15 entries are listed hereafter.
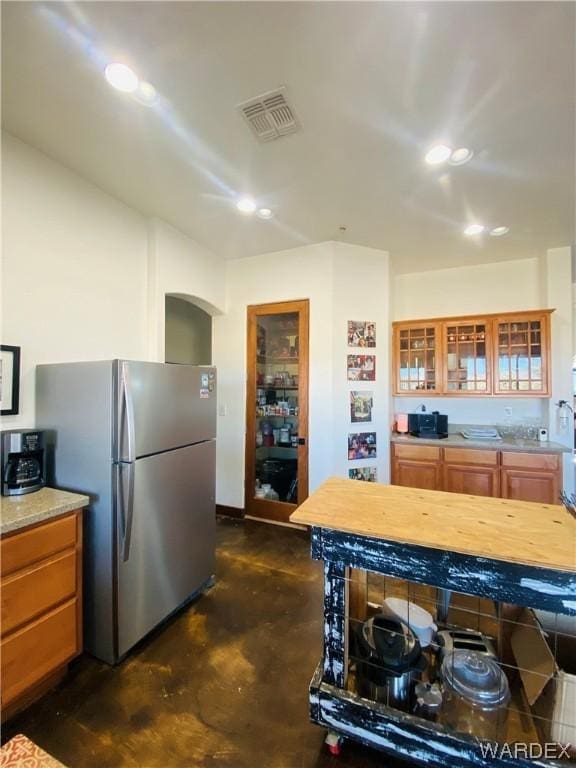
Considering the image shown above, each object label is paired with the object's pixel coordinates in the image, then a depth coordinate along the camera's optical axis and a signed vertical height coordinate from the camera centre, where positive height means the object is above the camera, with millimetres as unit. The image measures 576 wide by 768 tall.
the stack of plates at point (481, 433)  3616 -494
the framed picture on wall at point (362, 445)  3357 -583
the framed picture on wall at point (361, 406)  3383 -168
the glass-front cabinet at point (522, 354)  3396 +386
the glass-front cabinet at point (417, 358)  3766 +377
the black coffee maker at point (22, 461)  1714 -389
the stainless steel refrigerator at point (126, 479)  1741 -513
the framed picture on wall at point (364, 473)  3352 -875
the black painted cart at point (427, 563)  1051 -608
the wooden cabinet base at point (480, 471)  3170 -842
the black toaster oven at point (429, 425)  3722 -409
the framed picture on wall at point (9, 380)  1876 +59
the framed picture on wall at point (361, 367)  3383 +240
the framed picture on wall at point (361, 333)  3387 +598
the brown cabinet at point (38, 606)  1396 -1016
